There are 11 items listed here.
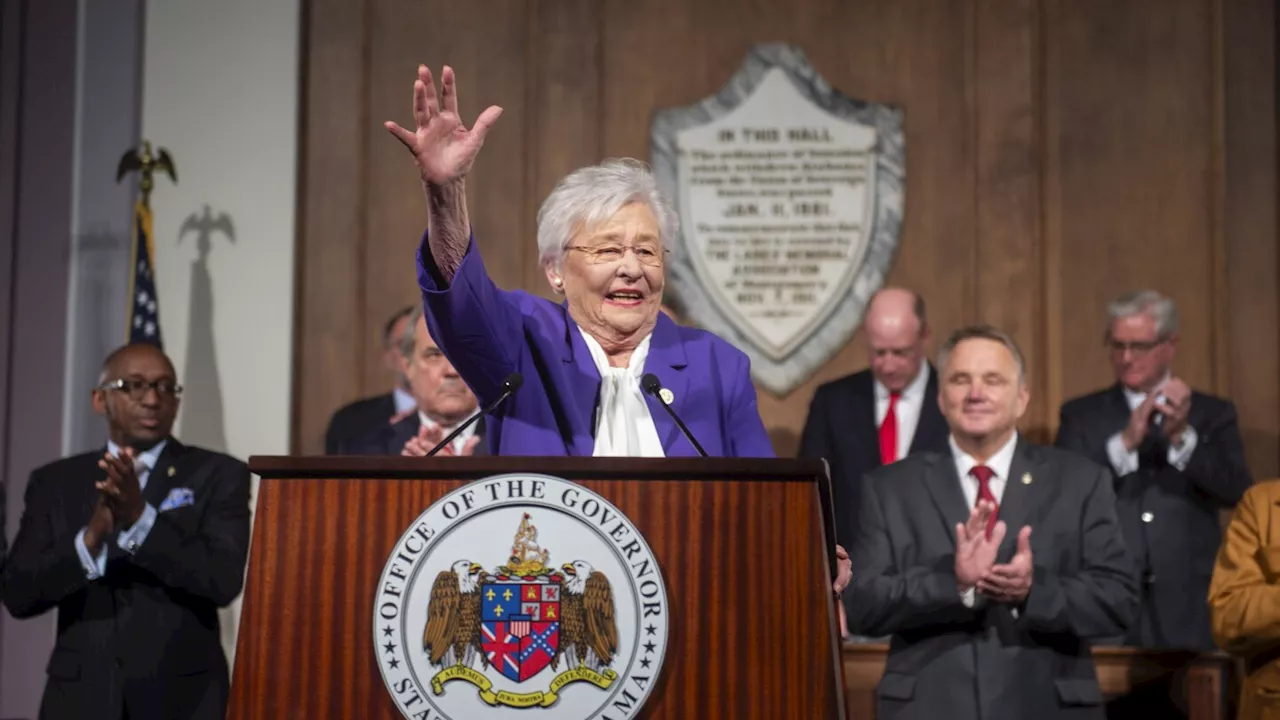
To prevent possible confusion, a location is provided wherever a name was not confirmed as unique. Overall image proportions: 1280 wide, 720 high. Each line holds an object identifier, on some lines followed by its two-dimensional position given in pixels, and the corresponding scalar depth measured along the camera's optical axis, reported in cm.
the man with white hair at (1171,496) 987
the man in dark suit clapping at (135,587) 802
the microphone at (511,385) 448
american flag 1095
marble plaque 1212
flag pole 1123
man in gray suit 737
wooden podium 373
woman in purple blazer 484
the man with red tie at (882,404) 1020
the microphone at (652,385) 464
